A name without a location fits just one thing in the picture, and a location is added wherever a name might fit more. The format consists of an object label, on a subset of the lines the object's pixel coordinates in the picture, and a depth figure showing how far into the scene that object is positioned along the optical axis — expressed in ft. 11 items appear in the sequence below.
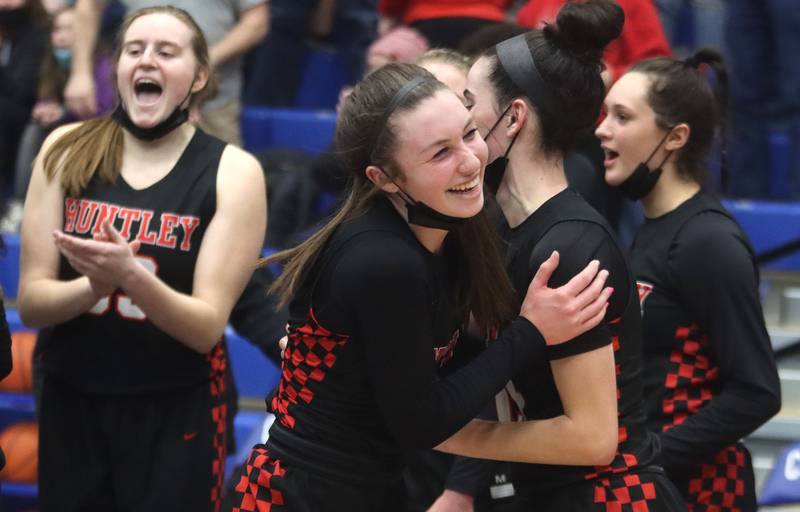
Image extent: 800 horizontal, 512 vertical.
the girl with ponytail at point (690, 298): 19.62
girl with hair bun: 16.20
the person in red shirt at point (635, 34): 32.17
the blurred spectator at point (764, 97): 37.47
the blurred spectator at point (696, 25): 42.42
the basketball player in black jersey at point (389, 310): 15.12
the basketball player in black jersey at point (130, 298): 21.06
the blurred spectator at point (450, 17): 34.09
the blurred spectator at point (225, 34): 36.35
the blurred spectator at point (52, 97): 40.16
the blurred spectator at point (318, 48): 44.24
